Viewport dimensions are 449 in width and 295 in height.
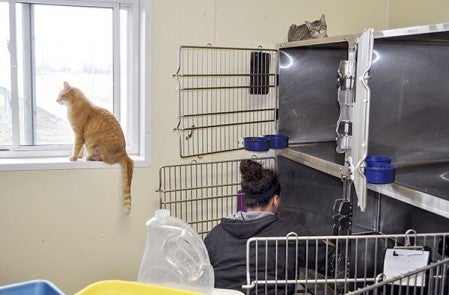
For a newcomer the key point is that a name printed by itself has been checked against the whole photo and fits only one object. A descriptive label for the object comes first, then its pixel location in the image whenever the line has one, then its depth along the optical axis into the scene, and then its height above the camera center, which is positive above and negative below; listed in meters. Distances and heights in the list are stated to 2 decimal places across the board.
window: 2.27 +0.11
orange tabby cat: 2.30 -0.20
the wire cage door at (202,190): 2.39 -0.49
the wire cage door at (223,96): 2.36 -0.01
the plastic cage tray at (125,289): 1.01 -0.41
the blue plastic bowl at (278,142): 2.27 -0.22
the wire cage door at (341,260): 1.28 -0.52
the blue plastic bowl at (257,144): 2.22 -0.22
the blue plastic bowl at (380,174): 1.50 -0.24
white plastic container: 1.30 -0.44
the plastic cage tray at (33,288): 1.15 -0.46
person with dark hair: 1.63 -0.48
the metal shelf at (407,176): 1.38 -0.28
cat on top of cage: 2.23 +0.30
